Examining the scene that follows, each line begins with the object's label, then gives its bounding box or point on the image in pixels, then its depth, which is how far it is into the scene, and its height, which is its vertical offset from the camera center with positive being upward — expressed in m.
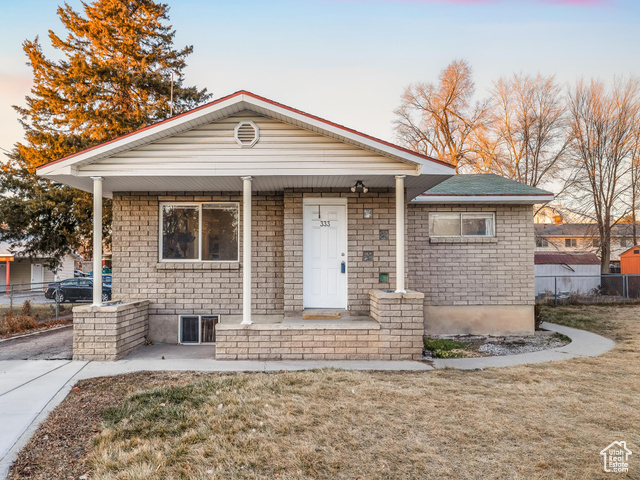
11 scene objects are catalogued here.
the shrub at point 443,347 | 7.16 -1.76
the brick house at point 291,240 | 6.68 +0.37
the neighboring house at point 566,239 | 31.62 +1.54
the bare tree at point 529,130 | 22.59 +7.27
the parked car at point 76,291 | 18.47 -1.56
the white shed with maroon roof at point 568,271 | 18.47 -0.73
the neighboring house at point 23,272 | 24.25 -0.94
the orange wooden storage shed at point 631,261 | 21.48 -0.26
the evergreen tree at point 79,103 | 14.11 +5.88
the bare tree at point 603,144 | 21.39 +6.15
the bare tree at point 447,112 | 25.56 +9.51
